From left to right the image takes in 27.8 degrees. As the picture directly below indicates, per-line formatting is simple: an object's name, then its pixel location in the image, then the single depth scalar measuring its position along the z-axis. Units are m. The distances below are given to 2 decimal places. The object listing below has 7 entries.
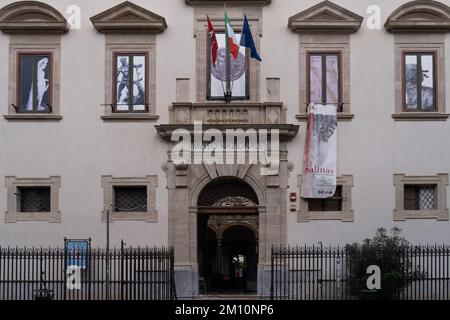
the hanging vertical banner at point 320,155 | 30.47
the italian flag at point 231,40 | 29.34
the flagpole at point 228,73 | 30.33
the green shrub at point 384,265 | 27.67
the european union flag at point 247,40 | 29.28
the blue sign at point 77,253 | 29.22
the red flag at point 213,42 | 29.75
